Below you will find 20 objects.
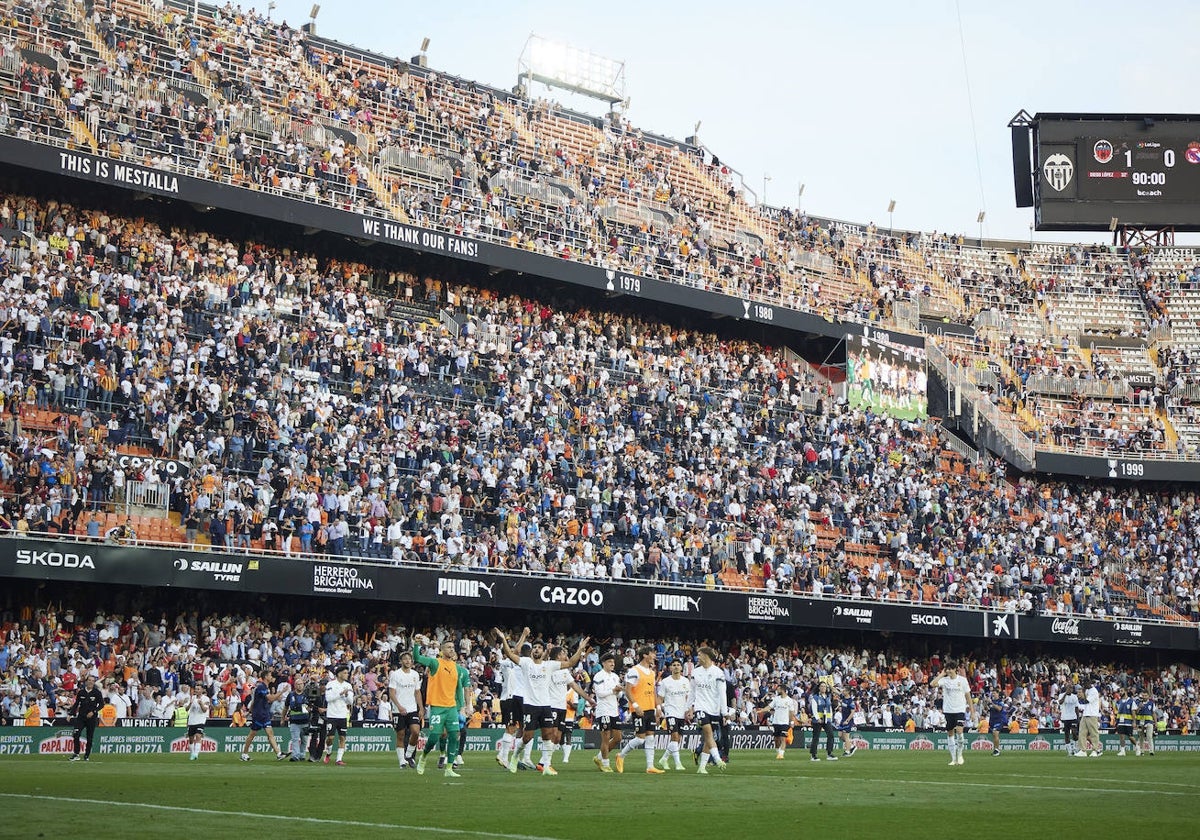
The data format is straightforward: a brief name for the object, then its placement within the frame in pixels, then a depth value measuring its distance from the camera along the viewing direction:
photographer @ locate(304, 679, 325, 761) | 26.00
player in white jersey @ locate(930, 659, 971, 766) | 29.41
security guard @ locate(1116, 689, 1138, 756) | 39.06
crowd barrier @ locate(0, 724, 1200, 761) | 29.03
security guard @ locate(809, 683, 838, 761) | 32.88
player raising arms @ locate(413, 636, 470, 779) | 22.80
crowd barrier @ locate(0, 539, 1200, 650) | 33.12
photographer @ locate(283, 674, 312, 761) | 26.31
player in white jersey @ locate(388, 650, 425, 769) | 24.05
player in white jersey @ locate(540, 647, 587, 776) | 22.92
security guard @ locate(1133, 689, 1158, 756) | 40.62
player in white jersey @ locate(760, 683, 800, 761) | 31.03
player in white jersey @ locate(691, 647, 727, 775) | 24.27
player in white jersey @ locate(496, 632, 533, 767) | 23.64
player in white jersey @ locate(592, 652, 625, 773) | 24.75
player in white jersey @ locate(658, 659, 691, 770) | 24.23
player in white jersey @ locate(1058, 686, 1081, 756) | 38.41
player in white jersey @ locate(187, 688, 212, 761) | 27.66
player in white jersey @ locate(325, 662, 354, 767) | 25.27
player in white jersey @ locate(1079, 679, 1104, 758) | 34.31
